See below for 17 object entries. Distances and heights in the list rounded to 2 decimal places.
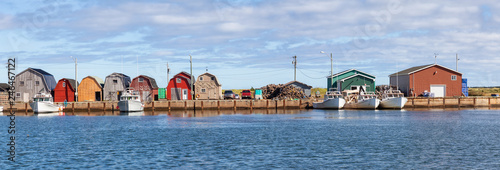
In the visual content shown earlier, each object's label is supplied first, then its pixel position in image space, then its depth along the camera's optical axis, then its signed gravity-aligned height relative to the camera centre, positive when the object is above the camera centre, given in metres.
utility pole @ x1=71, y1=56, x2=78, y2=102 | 93.23 +2.88
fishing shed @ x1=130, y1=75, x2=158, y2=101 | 99.75 +0.97
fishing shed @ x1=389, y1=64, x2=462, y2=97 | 95.81 +1.57
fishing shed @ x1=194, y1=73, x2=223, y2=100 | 101.62 +0.87
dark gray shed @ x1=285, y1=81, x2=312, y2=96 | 107.16 +0.96
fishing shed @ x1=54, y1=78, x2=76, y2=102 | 99.50 +0.15
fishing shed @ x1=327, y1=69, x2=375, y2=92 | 98.06 +1.56
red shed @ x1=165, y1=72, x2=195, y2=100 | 100.31 +0.72
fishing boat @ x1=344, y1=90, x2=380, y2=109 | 86.06 -1.82
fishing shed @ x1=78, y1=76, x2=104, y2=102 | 99.12 +0.68
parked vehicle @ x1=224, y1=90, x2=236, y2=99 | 98.94 -0.71
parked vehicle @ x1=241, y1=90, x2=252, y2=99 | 100.25 -0.75
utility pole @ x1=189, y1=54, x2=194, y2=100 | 94.57 +4.84
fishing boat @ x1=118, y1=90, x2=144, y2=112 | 84.25 -1.81
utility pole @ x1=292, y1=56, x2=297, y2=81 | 115.61 +5.61
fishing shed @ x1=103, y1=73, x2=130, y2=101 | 99.62 +1.20
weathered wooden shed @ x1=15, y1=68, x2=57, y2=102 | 100.12 +1.74
